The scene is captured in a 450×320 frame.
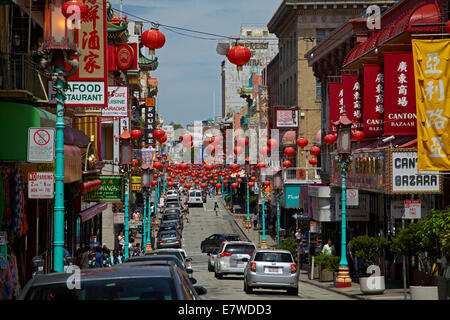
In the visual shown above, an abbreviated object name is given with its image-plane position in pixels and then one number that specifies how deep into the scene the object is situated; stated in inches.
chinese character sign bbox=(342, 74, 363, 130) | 1466.5
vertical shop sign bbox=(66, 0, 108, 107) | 1082.1
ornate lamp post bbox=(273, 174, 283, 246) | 2038.6
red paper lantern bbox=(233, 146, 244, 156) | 2835.6
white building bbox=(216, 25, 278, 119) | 5442.9
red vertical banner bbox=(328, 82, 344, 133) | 1517.0
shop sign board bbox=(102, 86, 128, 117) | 1408.7
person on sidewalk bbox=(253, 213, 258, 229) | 3058.6
